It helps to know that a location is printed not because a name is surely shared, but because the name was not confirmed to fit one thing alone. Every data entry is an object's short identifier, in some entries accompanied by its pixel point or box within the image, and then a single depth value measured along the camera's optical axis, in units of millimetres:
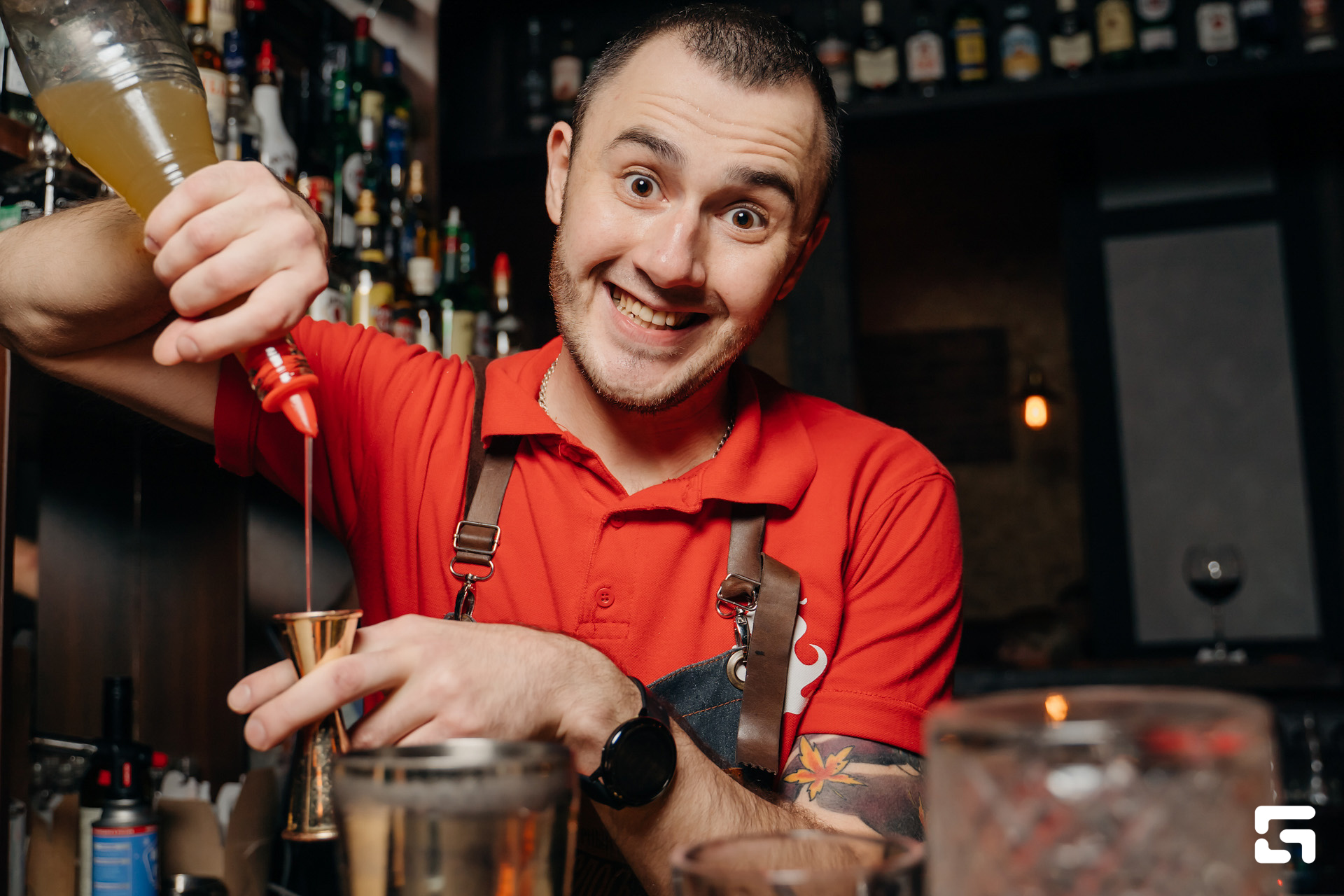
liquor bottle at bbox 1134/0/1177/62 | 3113
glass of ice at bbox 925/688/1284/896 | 297
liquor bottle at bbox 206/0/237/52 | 1795
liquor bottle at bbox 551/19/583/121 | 3334
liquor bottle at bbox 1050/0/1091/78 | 3113
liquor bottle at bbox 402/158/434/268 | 2279
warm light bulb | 5871
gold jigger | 499
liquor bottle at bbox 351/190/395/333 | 2018
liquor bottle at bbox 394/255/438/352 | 2219
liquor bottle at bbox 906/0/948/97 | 3181
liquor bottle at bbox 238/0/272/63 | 1881
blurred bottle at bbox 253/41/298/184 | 1864
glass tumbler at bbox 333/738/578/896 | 368
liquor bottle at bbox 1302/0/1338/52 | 2986
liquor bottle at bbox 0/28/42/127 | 1357
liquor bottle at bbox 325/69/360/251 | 2123
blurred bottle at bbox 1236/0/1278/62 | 3090
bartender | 1095
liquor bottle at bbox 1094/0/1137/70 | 3141
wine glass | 3326
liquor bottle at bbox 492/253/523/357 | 2516
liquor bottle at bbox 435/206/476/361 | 2312
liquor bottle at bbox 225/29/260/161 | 1714
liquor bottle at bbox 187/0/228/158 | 1670
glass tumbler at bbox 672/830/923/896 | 358
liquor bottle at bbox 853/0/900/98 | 3234
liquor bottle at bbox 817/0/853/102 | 3242
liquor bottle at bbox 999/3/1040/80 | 3137
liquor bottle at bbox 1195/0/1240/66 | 3100
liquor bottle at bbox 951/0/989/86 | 3148
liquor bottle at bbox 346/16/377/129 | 2264
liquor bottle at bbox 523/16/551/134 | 3361
